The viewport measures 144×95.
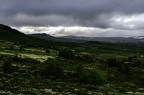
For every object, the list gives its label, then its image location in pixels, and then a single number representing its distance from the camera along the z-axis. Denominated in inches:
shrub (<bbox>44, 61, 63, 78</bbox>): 2583.7
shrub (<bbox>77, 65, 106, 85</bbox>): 2168.2
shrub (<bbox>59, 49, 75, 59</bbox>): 5095.5
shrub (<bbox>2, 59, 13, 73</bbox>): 2286.2
